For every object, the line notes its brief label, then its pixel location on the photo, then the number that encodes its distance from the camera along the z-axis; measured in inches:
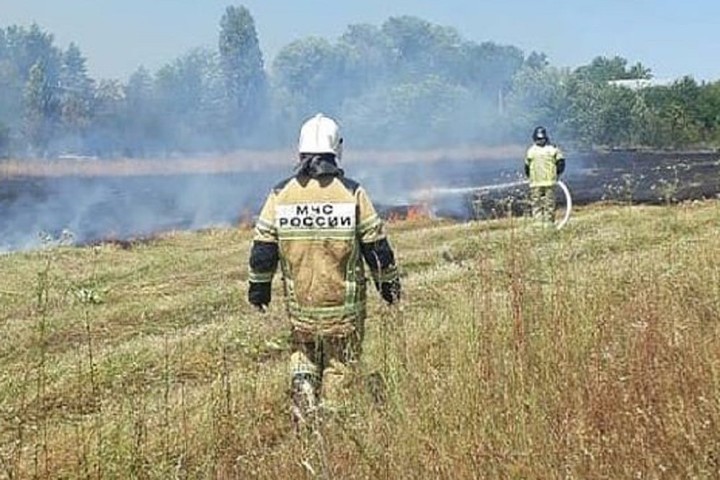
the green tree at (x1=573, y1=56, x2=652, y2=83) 3479.3
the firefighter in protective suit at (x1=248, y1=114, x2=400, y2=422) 201.2
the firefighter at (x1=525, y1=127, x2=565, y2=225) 593.6
